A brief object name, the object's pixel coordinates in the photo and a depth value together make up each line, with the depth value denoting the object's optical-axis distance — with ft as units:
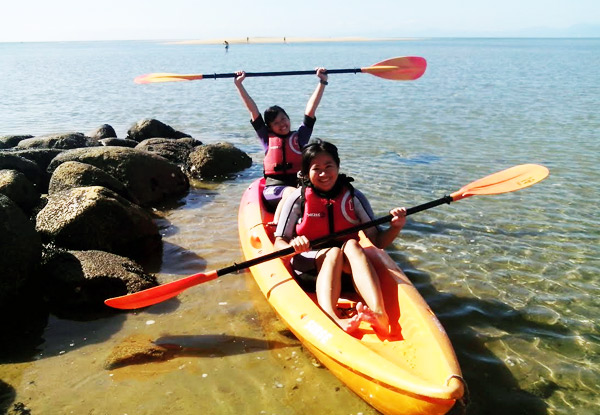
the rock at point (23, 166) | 21.74
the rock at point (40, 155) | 24.75
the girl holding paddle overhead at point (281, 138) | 18.67
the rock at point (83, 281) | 13.30
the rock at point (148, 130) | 34.99
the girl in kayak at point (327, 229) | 11.28
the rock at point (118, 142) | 30.52
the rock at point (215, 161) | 27.66
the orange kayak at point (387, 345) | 8.37
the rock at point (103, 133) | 35.08
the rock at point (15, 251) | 12.46
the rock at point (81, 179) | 18.99
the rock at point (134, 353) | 11.25
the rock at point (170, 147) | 30.27
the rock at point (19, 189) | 17.43
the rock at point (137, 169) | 22.30
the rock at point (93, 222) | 15.28
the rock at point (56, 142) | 29.50
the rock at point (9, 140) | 32.17
